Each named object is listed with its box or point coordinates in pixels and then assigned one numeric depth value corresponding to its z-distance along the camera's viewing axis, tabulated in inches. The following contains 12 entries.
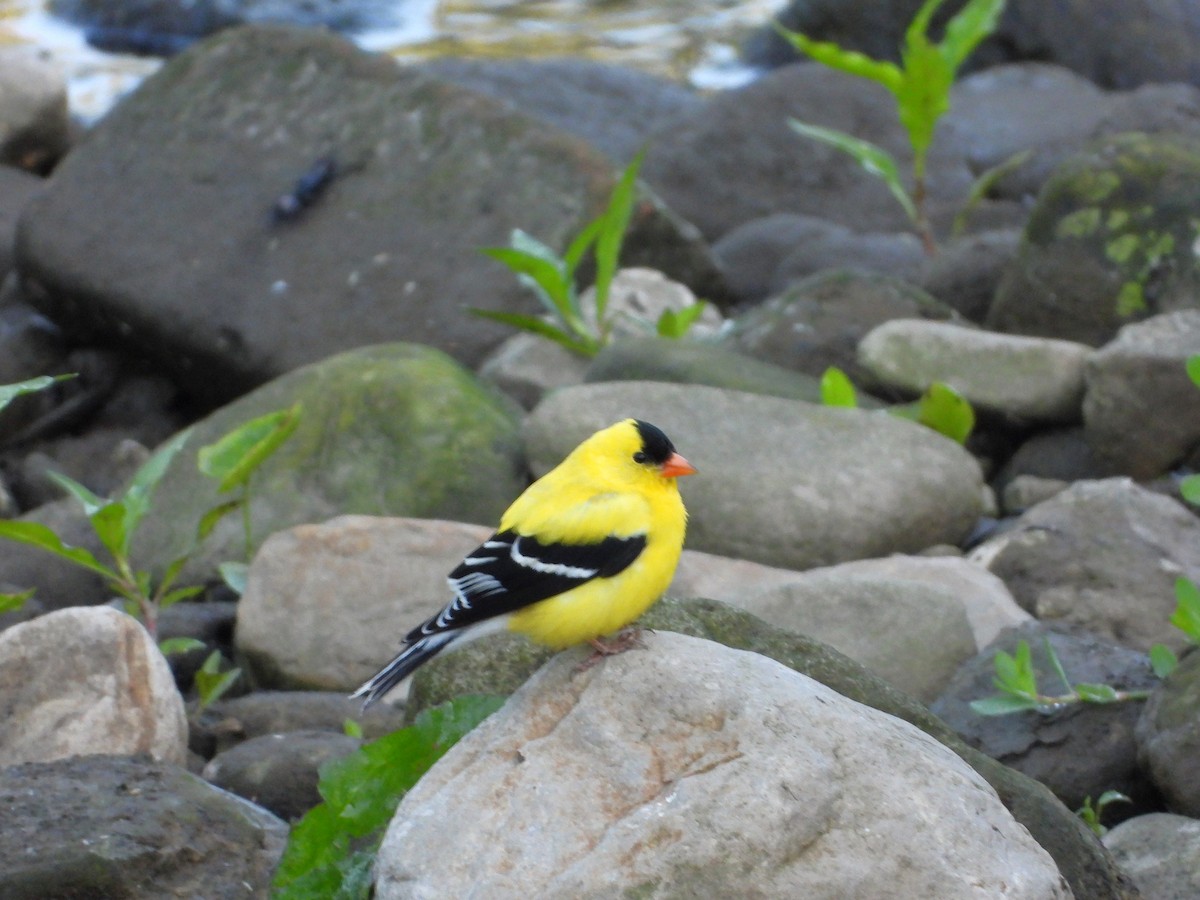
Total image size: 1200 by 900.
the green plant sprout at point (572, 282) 561.3
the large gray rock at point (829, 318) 575.5
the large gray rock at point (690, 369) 517.0
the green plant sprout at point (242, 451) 452.4
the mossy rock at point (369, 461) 487.5
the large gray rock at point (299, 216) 630.5
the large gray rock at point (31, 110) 884.0
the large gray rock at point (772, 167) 870.4
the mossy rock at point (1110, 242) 535.2
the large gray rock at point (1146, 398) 470.0
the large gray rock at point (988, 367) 506.0
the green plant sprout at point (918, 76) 630.5
